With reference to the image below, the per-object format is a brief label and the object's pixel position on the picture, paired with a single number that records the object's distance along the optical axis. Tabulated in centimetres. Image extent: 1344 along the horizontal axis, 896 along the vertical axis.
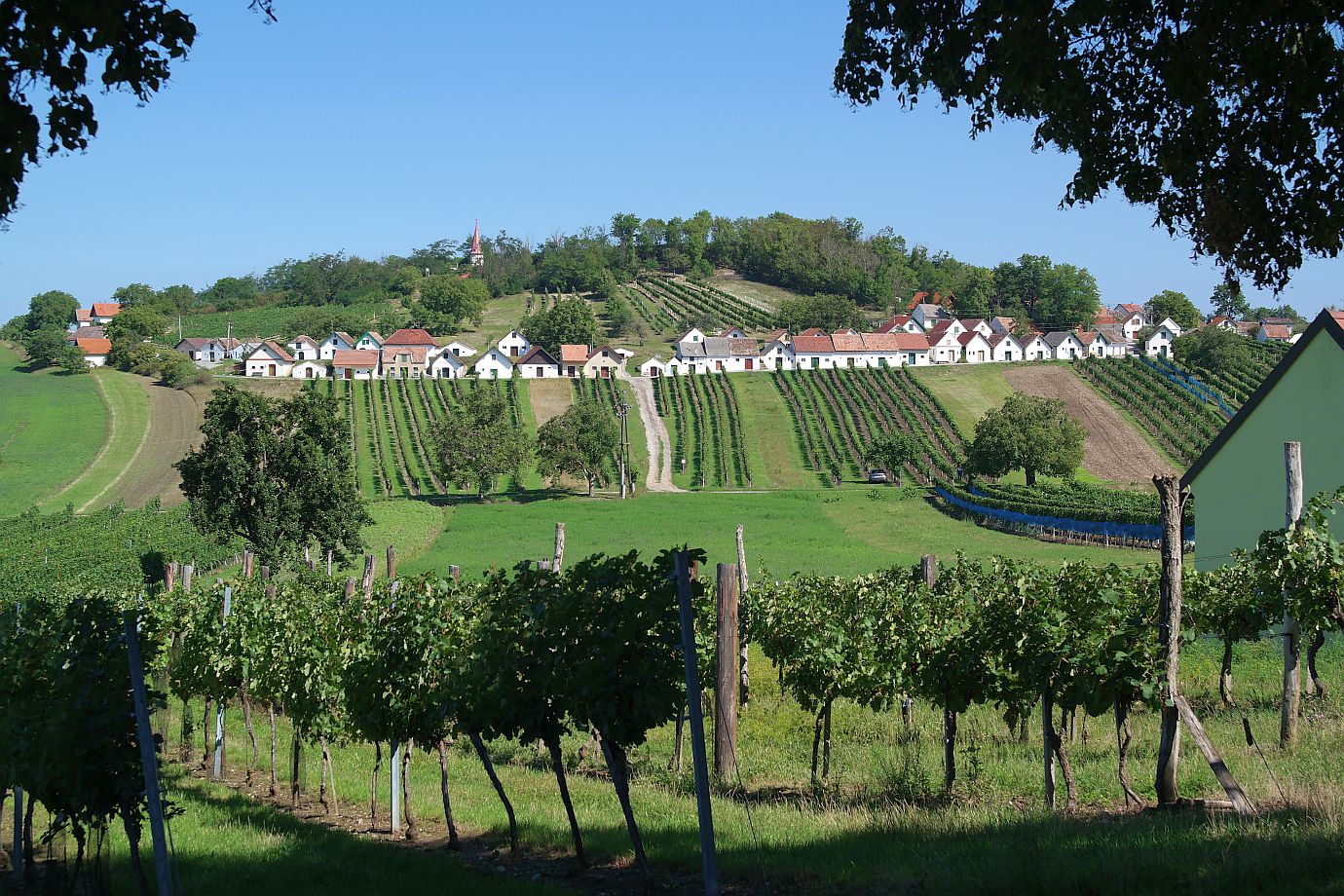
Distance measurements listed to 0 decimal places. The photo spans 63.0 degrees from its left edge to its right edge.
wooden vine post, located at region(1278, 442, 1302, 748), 1191
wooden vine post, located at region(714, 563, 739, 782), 1360
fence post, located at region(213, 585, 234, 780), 1505
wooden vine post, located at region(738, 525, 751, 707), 1915
